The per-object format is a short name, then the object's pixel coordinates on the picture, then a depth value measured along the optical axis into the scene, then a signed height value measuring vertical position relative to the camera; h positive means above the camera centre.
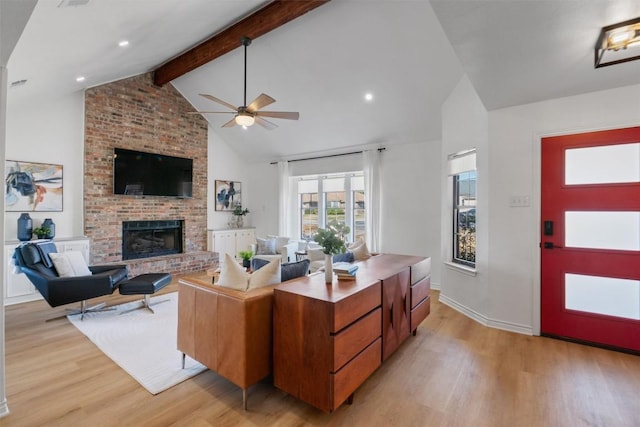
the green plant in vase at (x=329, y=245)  2.30 -0.26
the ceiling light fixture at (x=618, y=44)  2.14 +1.34
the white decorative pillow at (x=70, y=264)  3.58 -0.66
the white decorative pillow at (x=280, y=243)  5.88 -0.63
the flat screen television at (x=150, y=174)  5.45 +0.79
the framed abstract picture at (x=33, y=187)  4.29 +0.41
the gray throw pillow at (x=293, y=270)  2.52 -0.53
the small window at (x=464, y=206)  3.88 +0.09
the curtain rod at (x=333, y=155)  5.60 +1.27
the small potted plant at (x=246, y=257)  4.47 -0.70
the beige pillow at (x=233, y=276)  2.20 -0.49
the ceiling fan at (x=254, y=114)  3.57 +1.29
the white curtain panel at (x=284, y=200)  7.07 +0.31
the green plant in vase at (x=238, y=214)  7.49 -0.04
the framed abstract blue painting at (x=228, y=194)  7.23 +0.47
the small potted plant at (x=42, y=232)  4.29 -0.29
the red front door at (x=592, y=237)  2.73 -0.26
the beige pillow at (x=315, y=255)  4.87 -0.72
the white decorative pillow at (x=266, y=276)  2.26 -0.51
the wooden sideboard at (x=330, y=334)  1.81 -0.85
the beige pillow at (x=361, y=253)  3.78 -0.55
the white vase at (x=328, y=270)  2.31 -0.47
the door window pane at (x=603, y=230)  2.73 -0.18
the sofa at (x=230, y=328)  1.98 -0.86
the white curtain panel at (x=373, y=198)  5.59 +0.28
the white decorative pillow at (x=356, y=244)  4.07 -0.46
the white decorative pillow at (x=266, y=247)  5.69 -0.69
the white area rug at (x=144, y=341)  2.40 -1.34
